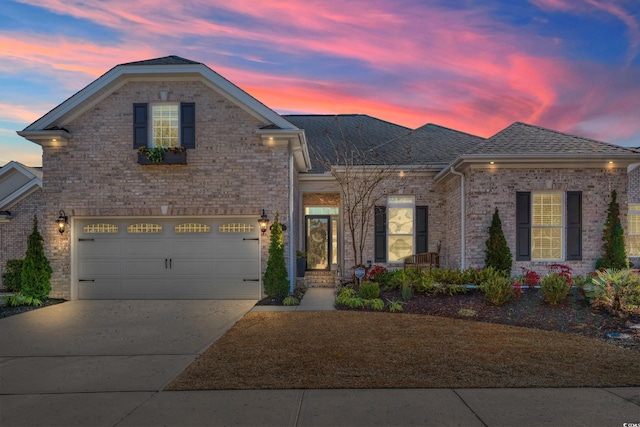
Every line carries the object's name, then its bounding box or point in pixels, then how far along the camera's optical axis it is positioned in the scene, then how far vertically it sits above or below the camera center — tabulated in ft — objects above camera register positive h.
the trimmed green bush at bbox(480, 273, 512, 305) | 30.81 -5.54
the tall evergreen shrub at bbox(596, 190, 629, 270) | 39.88 -2.61
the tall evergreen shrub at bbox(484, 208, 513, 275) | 39.58 -3.41
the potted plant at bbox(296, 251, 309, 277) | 48.55 -5.90
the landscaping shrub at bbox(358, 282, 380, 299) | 34.81 -6.31
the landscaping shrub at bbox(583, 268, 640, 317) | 27.53 -5.13
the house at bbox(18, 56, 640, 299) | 39.52 +1.98
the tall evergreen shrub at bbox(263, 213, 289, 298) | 37.52 -5.26
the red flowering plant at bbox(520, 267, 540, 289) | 34.45 -5.36
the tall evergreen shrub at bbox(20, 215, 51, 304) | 37.76 -5.51
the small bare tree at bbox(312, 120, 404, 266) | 48.08 +2.88
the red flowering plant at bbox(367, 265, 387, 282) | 39.28 -5.62
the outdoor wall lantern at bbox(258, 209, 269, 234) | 39.11 -1.08
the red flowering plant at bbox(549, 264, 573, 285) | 32.51 -5.00
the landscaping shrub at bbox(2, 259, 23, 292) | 49.49 -7.67
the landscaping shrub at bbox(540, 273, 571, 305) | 30.50 -5.30
